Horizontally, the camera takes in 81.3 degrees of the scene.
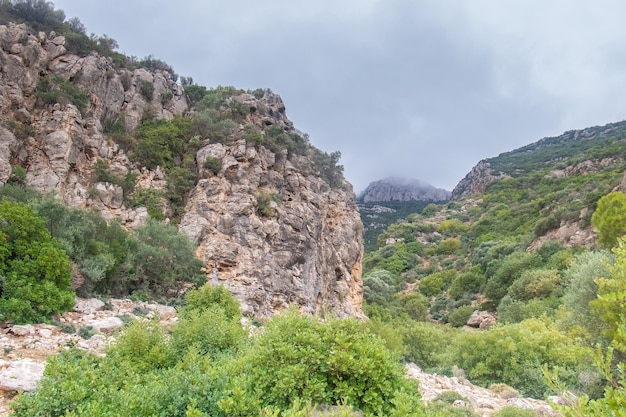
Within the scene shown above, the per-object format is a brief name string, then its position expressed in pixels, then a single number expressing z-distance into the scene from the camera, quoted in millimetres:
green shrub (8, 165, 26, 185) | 16578
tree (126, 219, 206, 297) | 16531
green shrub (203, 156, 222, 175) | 23812
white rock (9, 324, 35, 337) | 8898
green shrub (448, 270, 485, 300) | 42250
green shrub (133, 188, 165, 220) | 20734
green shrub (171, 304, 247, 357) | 7742
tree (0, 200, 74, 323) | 9766
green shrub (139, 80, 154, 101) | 27250
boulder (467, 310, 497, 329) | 31547
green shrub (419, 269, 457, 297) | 47938
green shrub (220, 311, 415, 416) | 4594
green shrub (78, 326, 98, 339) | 9673
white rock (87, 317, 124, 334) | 10336
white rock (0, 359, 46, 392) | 6129
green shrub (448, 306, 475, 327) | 35219
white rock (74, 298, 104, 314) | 11619
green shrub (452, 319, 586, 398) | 12164
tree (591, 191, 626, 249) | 22188
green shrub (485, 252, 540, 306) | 35625
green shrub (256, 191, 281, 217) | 23609
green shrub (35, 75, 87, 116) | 20516
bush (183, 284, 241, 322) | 12844
